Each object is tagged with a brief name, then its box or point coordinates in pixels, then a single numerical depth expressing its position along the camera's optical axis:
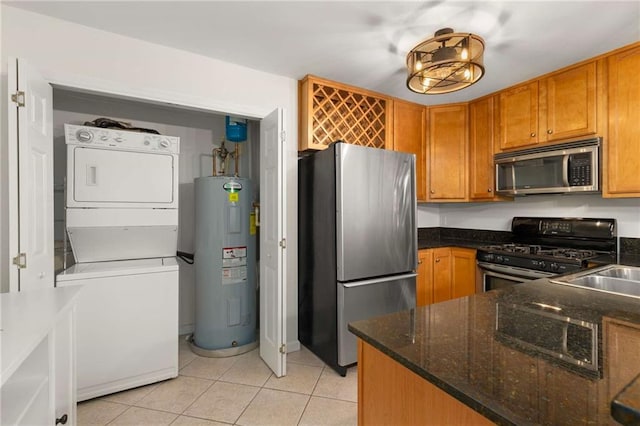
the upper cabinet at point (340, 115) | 2.50
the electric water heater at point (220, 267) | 2.47
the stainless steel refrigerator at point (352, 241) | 2.12
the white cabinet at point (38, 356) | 0.89
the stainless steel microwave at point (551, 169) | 2.19
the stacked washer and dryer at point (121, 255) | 1.84
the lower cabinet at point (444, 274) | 2.80
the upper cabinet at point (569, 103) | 2.20
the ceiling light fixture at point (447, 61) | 1.33
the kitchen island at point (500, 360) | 0.56
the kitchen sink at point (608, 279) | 1.44
